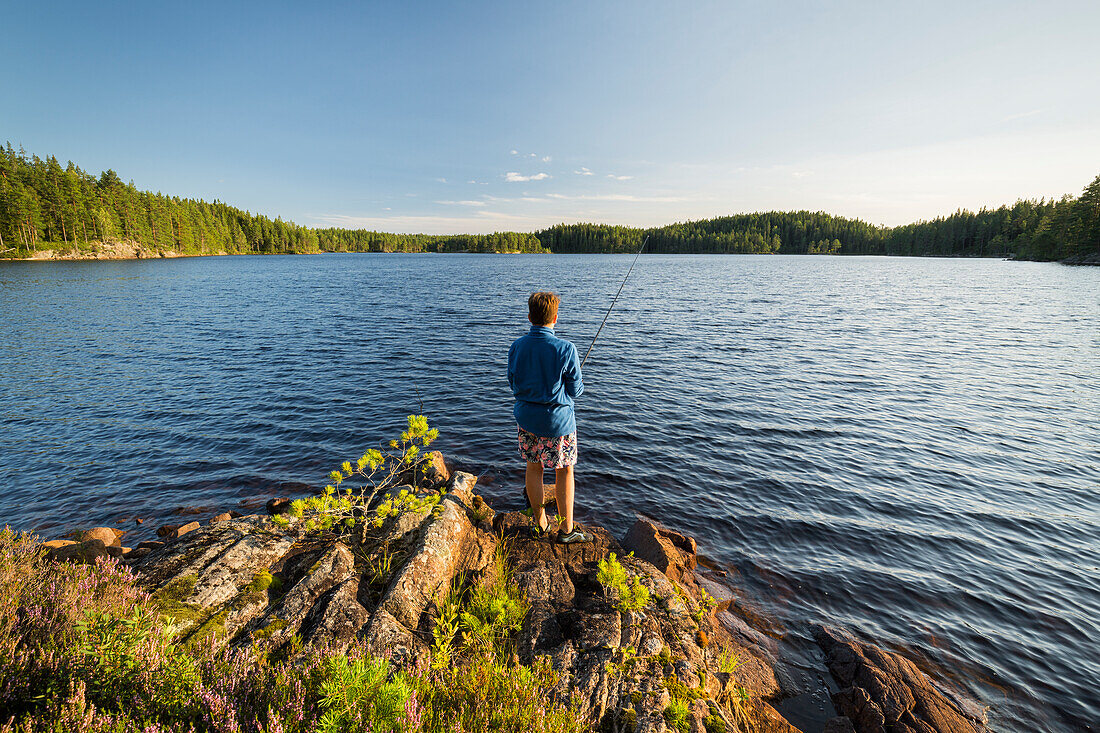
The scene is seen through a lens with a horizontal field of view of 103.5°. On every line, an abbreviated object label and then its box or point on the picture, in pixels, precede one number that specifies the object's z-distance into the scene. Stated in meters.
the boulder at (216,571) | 4.59
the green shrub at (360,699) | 2.56
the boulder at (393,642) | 4.04
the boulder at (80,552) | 5.87
